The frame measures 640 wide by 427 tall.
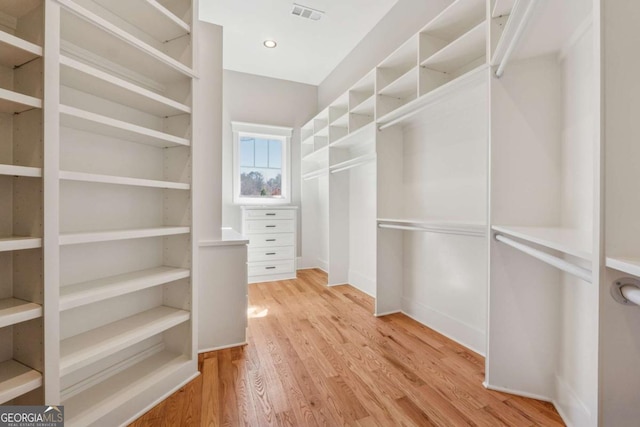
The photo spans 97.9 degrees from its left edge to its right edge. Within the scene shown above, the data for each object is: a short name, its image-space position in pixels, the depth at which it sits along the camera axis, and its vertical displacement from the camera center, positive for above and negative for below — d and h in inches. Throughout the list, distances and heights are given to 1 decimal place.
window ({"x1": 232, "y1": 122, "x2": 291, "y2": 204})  167.0 +31.3
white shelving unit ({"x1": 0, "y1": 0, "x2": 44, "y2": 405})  39.6 +1.7
